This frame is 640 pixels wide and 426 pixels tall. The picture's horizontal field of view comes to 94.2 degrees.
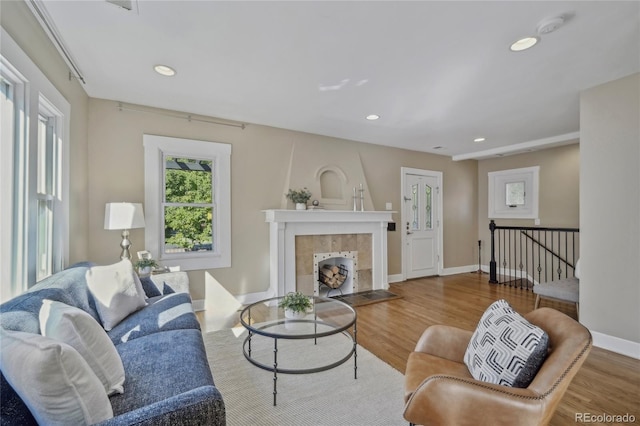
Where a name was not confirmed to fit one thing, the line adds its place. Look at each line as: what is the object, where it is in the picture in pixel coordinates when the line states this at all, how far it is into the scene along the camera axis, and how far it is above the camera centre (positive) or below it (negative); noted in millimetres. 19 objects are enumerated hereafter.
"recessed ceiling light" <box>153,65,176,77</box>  2579 +1279
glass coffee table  2230 -1059
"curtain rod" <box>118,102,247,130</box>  3391 +1218
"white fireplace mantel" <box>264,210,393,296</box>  4066 -254
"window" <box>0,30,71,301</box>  1677 +279
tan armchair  1128 -716
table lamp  2889 -16
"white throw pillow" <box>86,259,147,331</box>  2070 -570
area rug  1790 -1218
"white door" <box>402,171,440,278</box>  5691 -188
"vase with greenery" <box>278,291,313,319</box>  2403 -743
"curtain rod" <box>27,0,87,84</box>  1822 +1273
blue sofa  946 -743
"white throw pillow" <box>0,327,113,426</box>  887 -507
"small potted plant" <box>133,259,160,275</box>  3025 -525
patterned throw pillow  1256 -612
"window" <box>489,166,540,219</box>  5605 +414
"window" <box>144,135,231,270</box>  3537 +160
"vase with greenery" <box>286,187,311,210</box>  4266 +235
